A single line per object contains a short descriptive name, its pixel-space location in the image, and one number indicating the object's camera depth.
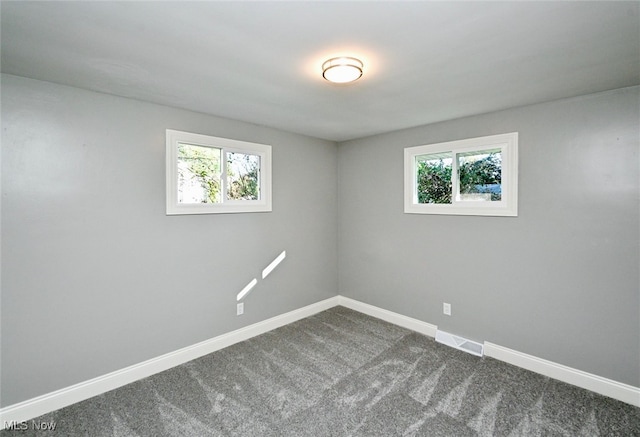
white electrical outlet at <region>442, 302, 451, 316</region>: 3.31
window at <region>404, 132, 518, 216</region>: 2.86
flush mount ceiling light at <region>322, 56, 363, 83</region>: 1.86
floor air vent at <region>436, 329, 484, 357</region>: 3.03
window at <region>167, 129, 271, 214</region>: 2.82
